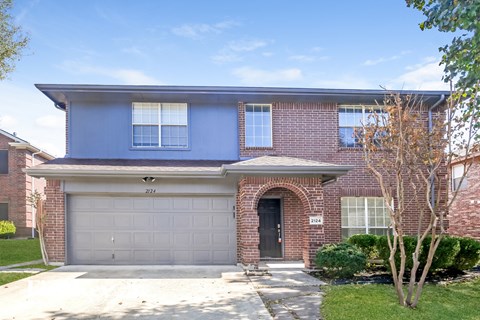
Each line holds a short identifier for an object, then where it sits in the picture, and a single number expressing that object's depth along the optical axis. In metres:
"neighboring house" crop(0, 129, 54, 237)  23.50
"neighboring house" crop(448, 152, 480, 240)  16.95
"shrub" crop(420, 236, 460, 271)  10.42
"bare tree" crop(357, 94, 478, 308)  6.94
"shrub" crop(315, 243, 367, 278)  9.80
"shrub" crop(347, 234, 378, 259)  11.33
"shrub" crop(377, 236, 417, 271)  10.30
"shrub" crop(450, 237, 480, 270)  10.80
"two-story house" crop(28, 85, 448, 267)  12.67
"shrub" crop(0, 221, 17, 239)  21.75
